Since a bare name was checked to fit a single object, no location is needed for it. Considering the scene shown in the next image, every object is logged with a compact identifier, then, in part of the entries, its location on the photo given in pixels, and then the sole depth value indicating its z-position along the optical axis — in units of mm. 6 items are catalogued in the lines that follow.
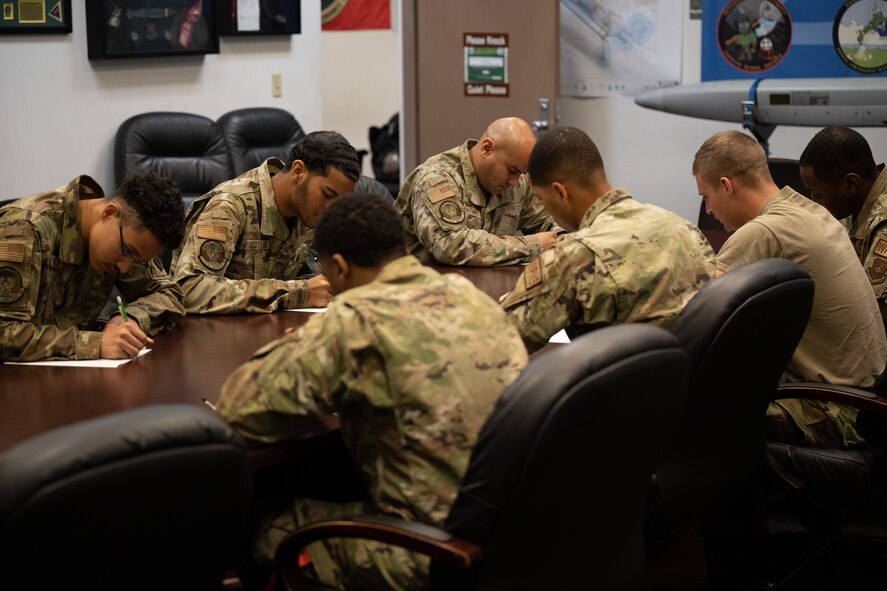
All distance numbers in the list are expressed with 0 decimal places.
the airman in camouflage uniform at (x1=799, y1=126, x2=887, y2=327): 3422
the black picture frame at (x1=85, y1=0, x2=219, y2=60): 5547
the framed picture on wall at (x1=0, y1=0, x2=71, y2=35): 5133
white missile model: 5516
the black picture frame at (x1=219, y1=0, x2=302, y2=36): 6215
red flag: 8742
